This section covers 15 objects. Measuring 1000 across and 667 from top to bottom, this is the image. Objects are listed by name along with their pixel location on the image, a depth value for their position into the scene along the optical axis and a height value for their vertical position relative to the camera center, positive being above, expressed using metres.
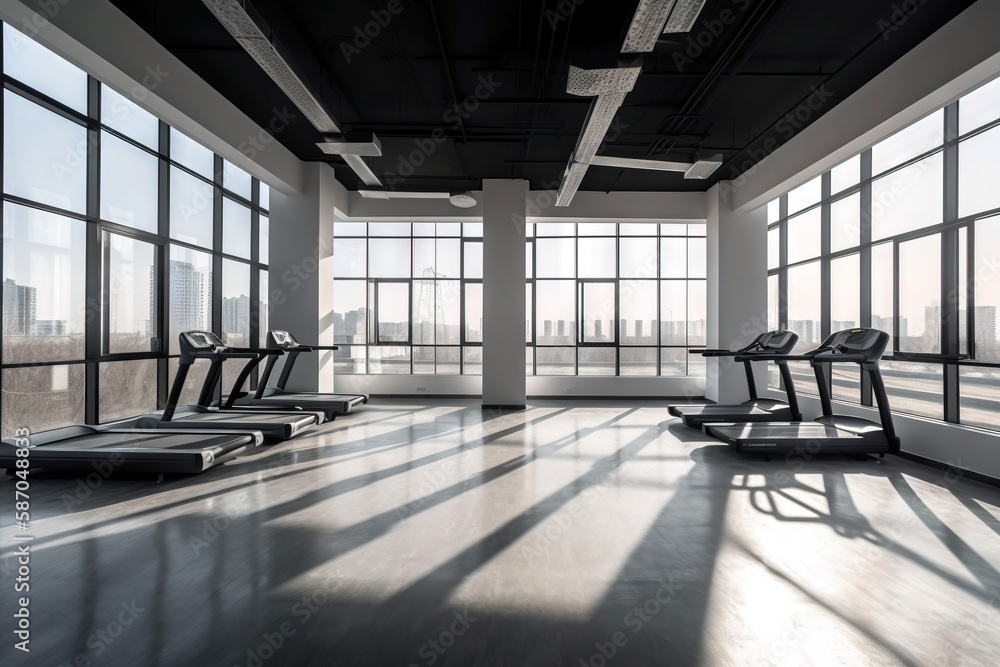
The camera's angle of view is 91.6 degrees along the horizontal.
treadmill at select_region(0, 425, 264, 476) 4.19 -1.06
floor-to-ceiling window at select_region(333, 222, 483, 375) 10.48 +0.78
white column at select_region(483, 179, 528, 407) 8.69 +0.75
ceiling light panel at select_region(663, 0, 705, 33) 3.49 +2.39
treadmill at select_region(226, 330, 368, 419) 6.93 -0.99
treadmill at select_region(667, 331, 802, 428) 6.47 -1.05
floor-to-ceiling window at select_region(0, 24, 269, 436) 4.53 +1.01
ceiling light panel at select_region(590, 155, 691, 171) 6.31 +2.26
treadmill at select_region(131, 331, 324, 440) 5.58 -1.03
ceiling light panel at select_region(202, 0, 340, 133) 3.53 +2.34
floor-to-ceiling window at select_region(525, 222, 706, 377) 10.32 +0.79
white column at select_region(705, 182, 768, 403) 8.74 +0.83
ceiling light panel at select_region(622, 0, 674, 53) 3.40 +2.31
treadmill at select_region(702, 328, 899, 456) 5.11 -1.07
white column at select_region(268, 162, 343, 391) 8.29 +1.11
